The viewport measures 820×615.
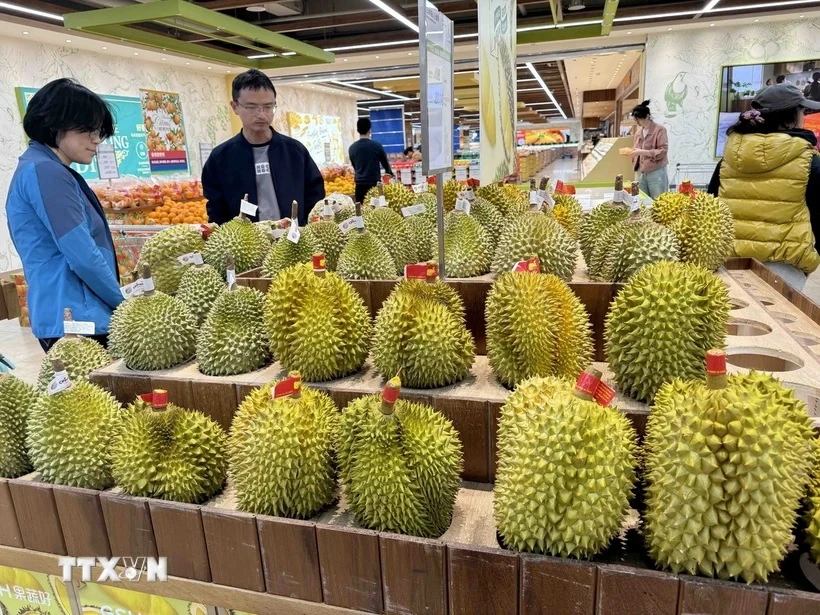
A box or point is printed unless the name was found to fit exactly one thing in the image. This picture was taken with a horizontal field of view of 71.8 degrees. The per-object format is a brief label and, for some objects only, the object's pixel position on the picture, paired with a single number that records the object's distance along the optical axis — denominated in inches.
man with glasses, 151.4
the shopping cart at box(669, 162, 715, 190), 386.4
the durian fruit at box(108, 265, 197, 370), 72.6
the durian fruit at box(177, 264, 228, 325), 82.1
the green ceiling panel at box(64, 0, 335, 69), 210.7
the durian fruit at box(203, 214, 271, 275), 96.8
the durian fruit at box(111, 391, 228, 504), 56.4
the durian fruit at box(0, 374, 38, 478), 65.9
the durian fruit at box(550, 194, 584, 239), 104.3
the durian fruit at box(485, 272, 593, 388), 58.9
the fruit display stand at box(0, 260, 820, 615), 42.2
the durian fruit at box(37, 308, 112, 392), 76.0
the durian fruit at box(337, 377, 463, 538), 48.8
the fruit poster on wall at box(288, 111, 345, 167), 547.8
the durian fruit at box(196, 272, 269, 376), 70.1
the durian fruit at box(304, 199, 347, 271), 92.3
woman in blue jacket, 103.5
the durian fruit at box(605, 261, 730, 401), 54.3
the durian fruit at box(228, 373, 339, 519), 51.5
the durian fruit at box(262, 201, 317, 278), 87.3
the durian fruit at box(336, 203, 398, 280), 81.5
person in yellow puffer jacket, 140.0
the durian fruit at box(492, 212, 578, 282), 76.5
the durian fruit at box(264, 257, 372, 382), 64.2
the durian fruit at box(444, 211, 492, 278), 82.4
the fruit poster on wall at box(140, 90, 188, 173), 387.5
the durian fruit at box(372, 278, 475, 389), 60.6
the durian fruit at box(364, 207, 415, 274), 93.2
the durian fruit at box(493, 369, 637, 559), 42.0
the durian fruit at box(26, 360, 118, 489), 60.4
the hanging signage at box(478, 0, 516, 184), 77.7
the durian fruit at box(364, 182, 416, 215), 119.0
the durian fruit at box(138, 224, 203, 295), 98.0
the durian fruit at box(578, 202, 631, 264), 90.2
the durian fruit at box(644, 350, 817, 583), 38.3
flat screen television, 350.0
